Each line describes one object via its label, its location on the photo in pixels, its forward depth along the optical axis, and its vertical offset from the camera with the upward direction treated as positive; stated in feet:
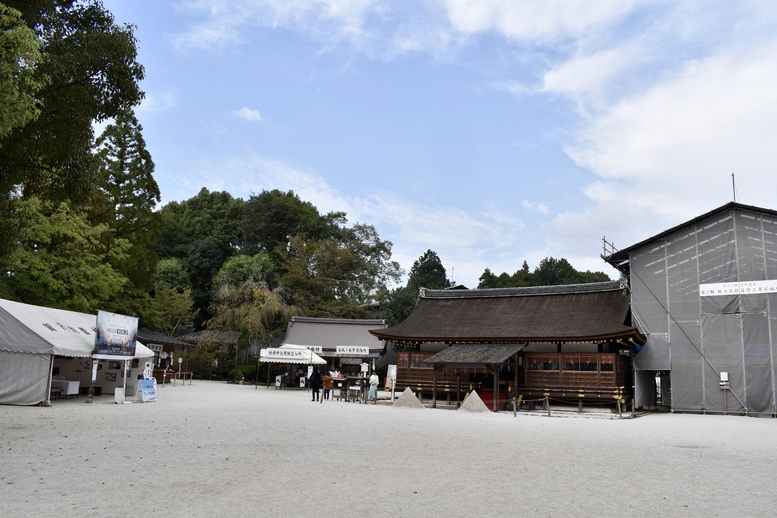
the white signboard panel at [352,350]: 113.60 +0.18
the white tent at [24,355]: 53.88 -1.17
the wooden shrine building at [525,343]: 72.49 +1.66
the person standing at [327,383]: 80.94 -4.57
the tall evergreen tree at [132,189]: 92.12 +25.17
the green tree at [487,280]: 199.41 +26.21
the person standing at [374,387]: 79.66 -4.89
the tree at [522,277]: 201.09 +28.34
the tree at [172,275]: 158.20 +19.60
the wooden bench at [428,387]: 80.74 -4.88
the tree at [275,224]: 173.37 +38.07
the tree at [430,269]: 188.65 +28.14
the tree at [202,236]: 171.22 +35.20
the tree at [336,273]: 147.64 +20.71
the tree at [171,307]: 142.82 +9.79
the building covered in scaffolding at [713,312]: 68.90 +6.11
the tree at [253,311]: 124.16 +8.21
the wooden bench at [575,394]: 70.49 -4.63
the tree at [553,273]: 205.02 +30.31
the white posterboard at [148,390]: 63.46 -4.97
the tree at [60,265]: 69.36 +9.85
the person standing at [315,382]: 76.54 -4.24
